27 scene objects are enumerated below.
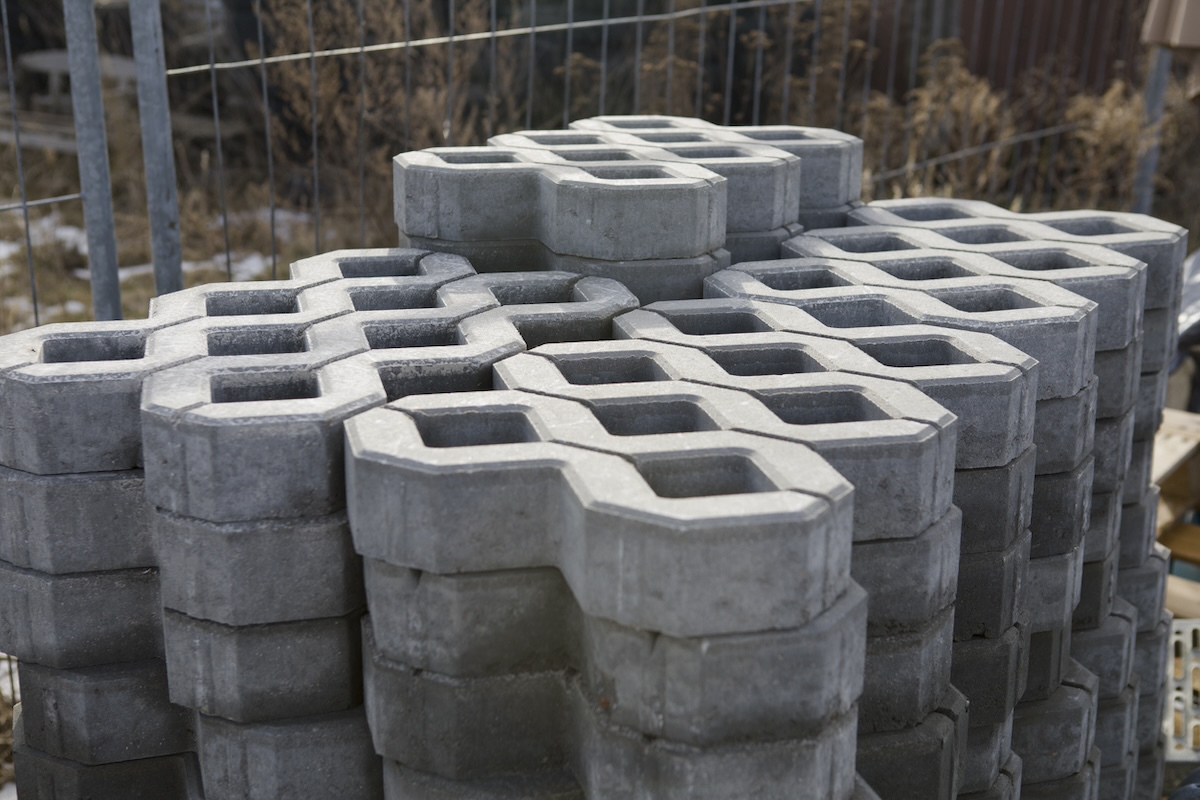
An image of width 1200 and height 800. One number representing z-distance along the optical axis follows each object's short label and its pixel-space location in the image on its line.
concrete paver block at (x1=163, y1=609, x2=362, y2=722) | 2.58
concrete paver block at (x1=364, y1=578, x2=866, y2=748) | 2.10
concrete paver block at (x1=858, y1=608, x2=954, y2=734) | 2.62
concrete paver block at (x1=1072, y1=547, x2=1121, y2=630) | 3.71
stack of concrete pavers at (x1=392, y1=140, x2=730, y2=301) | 3.47
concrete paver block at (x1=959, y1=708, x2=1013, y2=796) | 3.03
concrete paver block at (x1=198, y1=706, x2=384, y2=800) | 2.62
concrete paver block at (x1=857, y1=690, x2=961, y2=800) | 2.67
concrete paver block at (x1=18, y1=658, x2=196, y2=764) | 2.86
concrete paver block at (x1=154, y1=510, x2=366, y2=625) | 2.50
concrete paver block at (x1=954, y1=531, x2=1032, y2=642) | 2.90
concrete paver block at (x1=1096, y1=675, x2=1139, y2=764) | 3.89
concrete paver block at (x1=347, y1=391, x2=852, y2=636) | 2.04
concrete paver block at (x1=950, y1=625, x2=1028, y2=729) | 2.97
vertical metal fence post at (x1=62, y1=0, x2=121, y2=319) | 3.87
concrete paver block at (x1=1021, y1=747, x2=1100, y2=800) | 3.48
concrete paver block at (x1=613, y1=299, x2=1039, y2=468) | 2.75
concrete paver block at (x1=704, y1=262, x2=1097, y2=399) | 3.09
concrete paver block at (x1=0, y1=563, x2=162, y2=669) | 2.79
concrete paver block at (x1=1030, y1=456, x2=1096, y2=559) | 3.21
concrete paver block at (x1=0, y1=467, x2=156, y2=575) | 2.72
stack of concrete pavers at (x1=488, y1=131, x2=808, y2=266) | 3.86
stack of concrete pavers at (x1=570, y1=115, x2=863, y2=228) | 4.31
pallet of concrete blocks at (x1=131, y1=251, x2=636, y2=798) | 2.47
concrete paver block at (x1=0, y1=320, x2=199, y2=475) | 2.68
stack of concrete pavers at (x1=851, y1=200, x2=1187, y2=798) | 3.69
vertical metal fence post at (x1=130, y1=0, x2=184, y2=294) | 3.99
